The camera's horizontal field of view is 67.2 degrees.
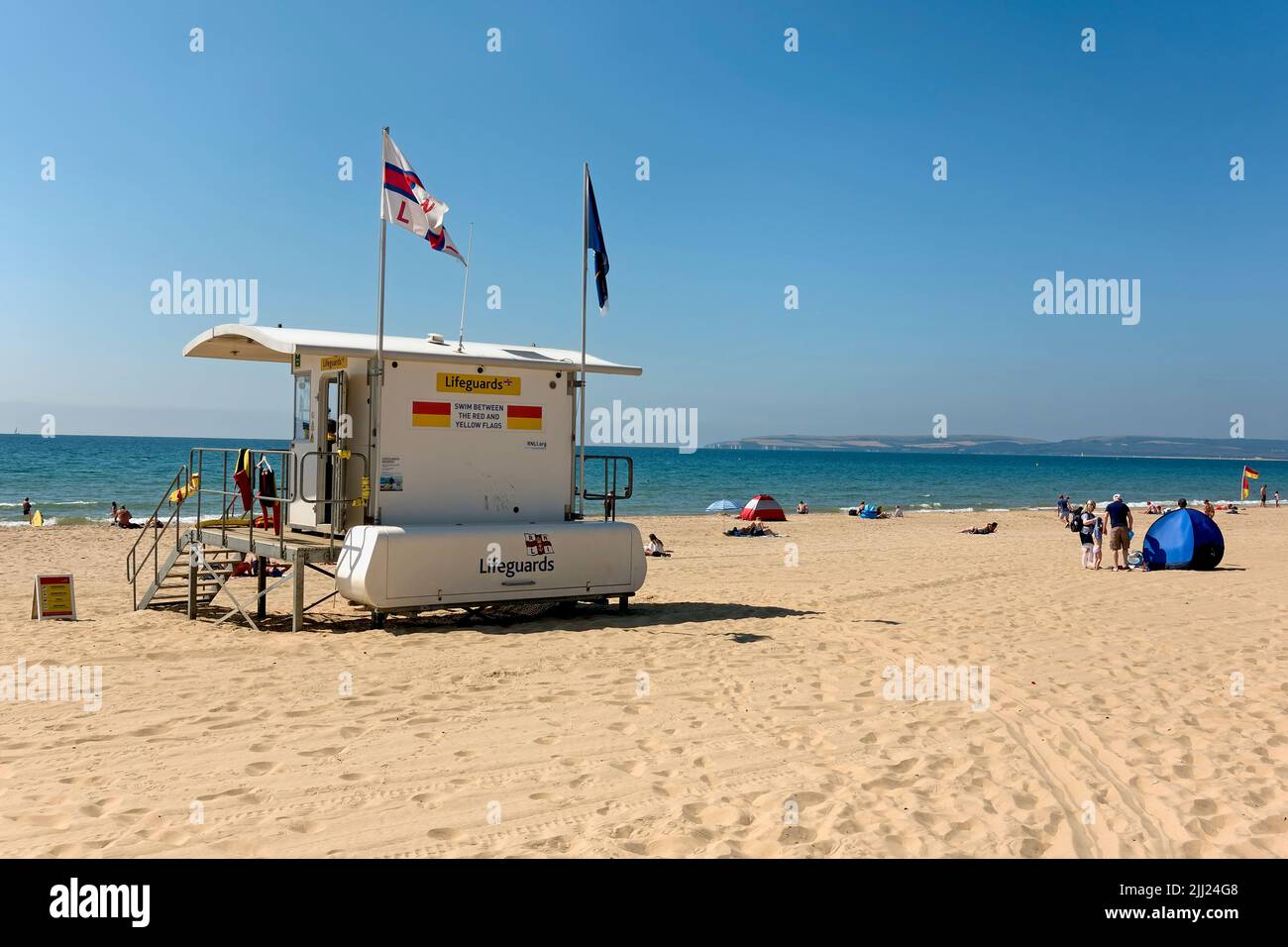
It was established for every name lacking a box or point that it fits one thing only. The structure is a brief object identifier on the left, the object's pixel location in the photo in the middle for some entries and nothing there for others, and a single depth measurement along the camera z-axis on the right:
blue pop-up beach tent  18.44
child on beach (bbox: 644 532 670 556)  23.02
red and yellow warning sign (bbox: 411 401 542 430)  11.72
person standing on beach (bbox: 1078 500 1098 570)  19.30
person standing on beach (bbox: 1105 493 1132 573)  18.09
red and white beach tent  34.44
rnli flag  11.39
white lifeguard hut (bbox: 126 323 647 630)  11.12
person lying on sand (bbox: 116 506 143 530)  30.58
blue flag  12.86
